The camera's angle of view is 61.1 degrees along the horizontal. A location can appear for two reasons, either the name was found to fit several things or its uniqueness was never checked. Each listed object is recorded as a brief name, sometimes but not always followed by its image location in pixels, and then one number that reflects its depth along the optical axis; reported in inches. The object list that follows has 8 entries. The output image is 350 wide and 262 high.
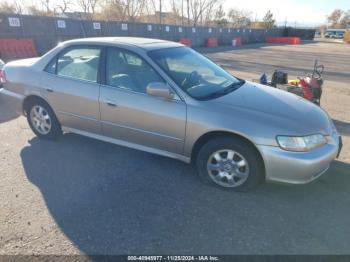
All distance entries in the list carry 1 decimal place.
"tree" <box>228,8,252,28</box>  2456.9
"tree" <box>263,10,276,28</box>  2207.7
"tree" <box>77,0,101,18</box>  1657.2
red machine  218.6
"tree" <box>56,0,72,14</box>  1719.7
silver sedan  117.7
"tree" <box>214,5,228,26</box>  2266.5
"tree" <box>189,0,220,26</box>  2160.3
